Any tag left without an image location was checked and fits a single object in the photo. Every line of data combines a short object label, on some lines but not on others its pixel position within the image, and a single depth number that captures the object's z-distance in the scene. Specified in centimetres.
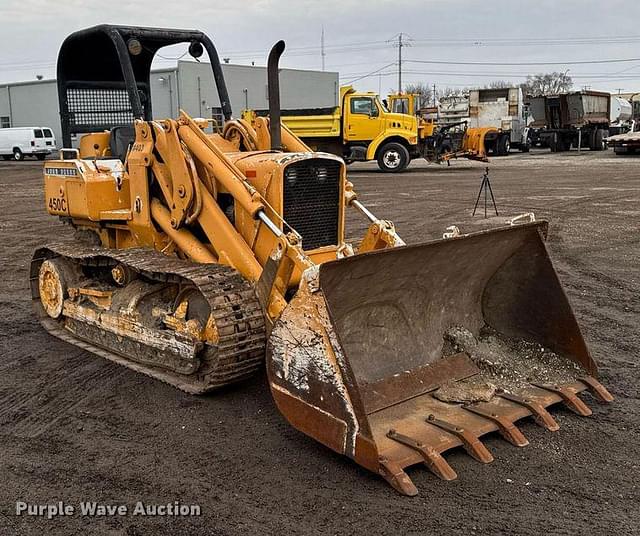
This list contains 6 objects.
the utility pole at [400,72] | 6769
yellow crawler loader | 391
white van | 3628
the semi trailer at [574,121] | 3631
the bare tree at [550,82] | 10425
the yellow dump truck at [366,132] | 2407
